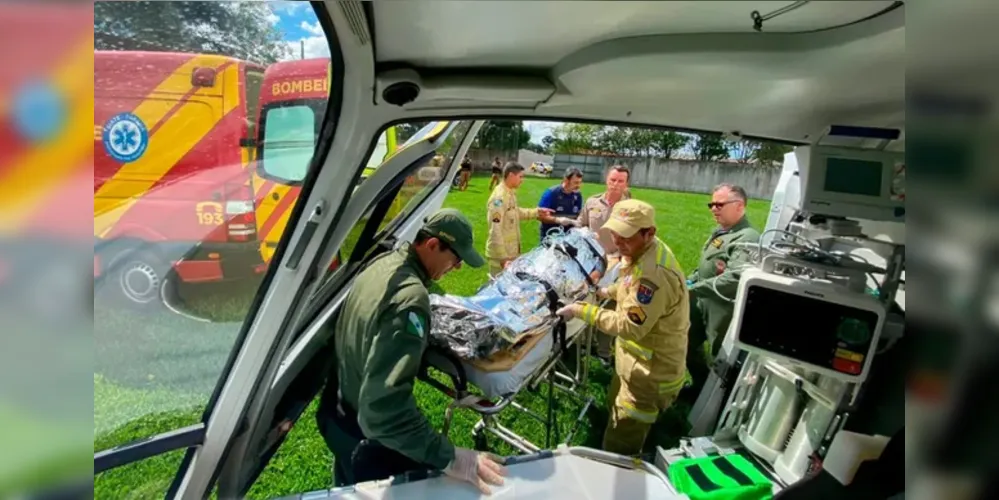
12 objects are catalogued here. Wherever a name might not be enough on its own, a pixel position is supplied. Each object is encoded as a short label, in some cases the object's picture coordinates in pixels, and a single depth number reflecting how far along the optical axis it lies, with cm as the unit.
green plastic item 228
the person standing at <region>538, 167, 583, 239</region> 625
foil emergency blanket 244
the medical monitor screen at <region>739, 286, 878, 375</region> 192
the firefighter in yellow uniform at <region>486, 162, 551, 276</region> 607
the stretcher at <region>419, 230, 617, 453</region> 239
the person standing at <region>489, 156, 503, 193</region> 739
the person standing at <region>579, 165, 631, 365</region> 518
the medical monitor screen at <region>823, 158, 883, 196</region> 193
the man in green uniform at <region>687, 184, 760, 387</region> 385
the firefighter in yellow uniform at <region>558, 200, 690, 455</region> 287
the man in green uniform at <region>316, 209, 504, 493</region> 190
